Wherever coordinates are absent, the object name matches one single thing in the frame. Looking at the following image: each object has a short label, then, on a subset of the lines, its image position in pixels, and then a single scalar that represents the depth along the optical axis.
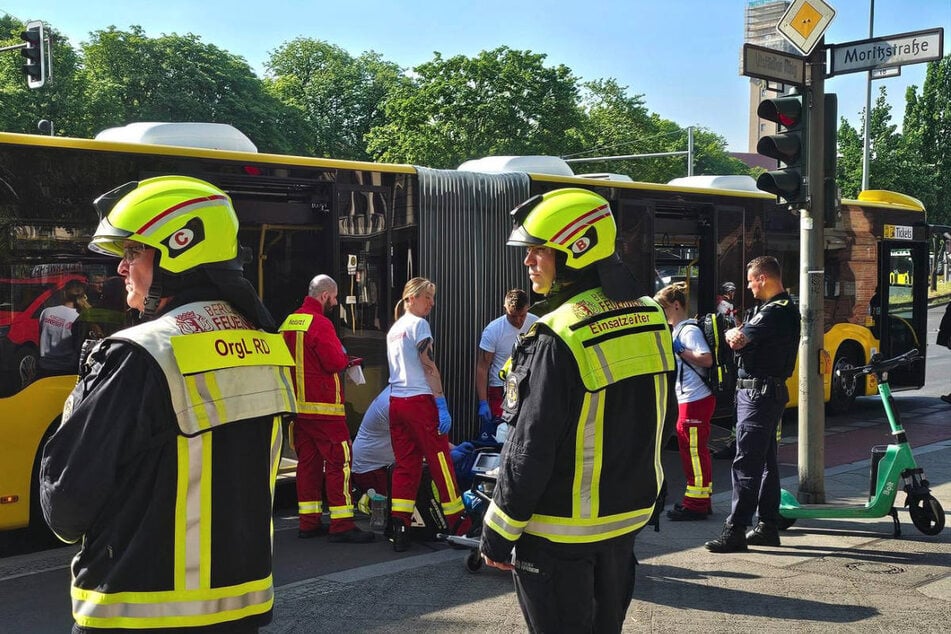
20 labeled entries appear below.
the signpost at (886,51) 7.34
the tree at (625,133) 52.75
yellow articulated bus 6.77
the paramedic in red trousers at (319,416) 7.01
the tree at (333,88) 57.34
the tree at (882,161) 43.19
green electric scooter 6.87
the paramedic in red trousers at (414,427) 6.72
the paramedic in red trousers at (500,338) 8.66
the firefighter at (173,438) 2.34
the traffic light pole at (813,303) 7.49
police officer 6.48
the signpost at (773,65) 7.22
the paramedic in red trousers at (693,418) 7.42
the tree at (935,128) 47.22
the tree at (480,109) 38.28
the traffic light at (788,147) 7.45
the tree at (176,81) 42.47
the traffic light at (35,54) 17.97
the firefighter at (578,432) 3.07
